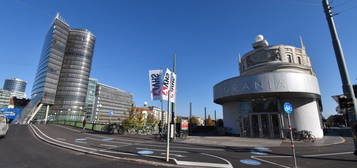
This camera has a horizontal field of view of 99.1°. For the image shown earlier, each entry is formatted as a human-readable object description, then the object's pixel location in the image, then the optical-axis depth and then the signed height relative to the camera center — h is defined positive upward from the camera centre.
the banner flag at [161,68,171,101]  7.92 +1.70
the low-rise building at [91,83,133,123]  111.14 +10.79
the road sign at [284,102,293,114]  7.41 +0.55
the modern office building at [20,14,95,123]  78.69 +24.27
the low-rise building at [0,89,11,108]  150.62 +16.33
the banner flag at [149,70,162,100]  8.02 +1.71
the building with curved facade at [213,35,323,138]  16.86 +2.74
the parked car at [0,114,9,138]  14.06 -1.31
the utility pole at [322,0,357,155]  6.88 +2.47
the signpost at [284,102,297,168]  7.41 +0.55
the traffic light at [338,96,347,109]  7.06 +0.80
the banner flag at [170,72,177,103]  8.32 +1.57
